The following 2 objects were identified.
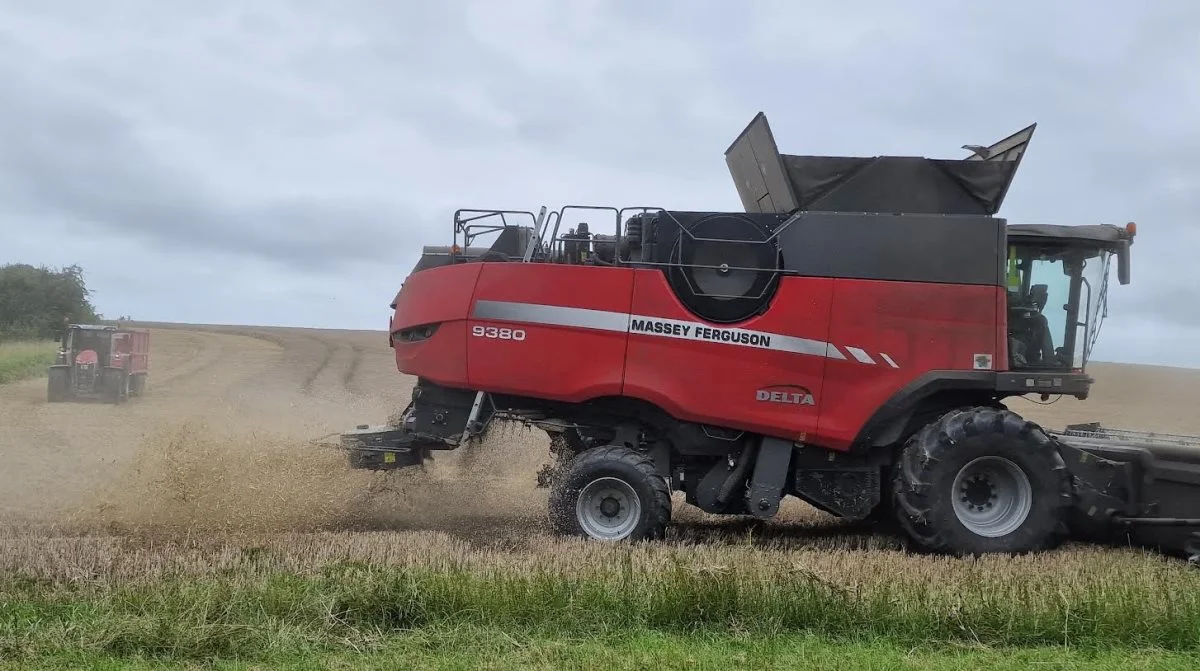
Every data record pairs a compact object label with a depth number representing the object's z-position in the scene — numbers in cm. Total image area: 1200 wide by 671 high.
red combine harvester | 689
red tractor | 2134
